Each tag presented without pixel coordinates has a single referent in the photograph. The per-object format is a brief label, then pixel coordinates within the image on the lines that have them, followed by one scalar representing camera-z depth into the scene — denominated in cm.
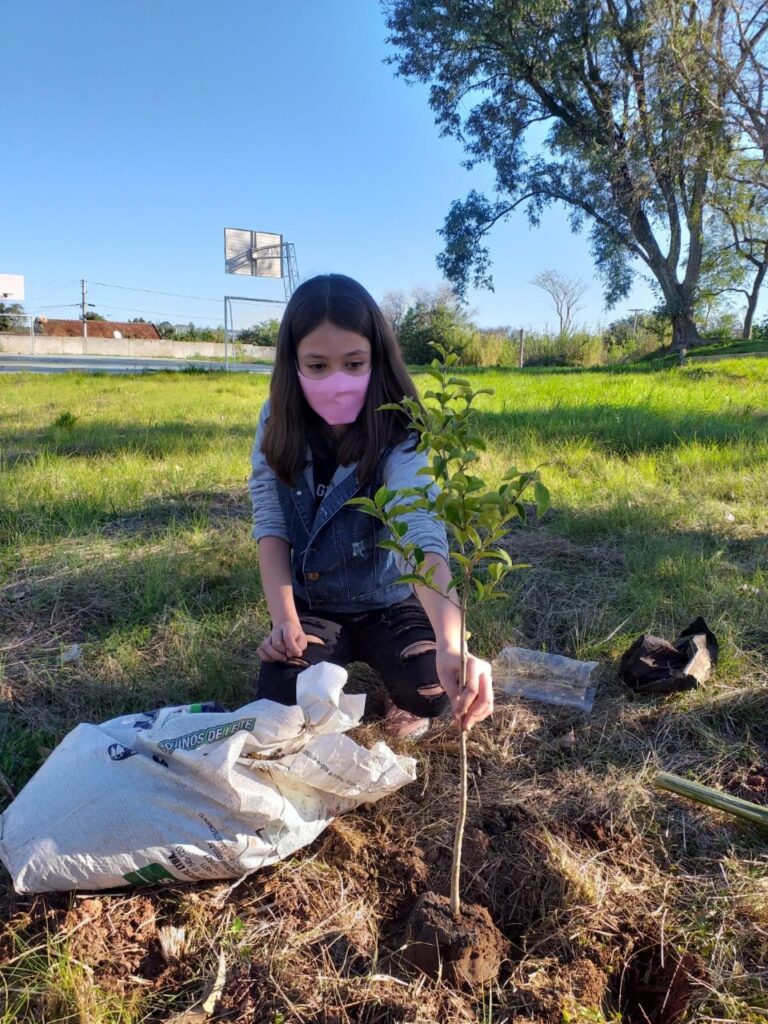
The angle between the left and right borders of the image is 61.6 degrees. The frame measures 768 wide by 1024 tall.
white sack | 122
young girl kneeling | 175
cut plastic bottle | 197
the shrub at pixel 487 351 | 2592
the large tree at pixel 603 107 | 1493
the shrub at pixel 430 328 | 2698
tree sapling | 97
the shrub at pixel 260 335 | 3982
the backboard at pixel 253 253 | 2305
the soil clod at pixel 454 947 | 108
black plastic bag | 188
